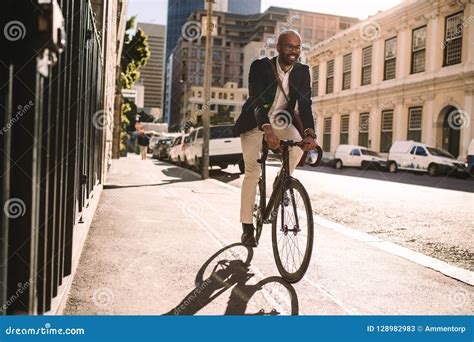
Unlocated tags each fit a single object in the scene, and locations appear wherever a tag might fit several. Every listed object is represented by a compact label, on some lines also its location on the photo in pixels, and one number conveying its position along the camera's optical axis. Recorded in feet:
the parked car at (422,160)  63.98
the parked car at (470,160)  61.62
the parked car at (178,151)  68.39
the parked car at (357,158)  81.69
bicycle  11.22
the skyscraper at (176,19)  567.34
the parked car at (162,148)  101.73
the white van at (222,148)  51.78
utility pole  46.85
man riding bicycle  12.84
